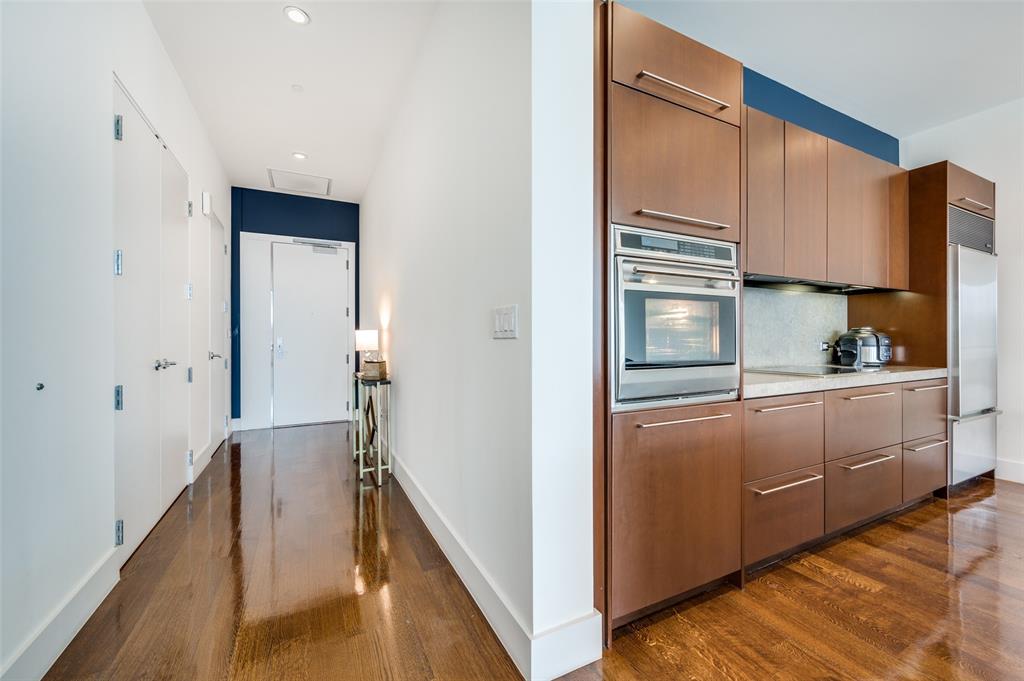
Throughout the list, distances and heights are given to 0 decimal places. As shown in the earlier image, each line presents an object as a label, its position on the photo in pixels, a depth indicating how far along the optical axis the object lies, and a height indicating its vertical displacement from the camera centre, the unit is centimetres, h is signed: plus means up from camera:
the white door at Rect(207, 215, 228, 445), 397 +4
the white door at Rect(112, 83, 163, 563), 204 +8
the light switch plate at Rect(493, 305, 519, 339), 147 +6
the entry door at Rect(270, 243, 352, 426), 523 +6
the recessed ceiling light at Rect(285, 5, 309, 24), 228 +174
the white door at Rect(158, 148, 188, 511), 265 +6
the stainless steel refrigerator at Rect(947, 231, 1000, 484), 295 -13
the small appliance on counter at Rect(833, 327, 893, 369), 298 -8
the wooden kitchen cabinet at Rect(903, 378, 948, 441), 267 -47
